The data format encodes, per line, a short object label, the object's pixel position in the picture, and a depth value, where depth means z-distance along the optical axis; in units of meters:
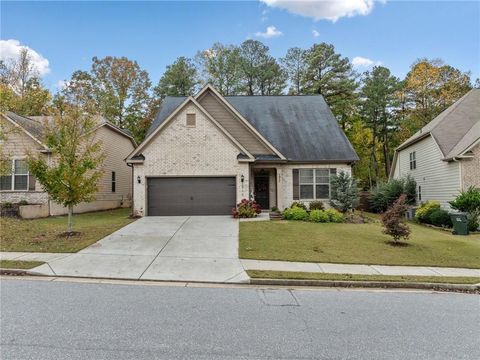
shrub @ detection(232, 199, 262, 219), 16.06
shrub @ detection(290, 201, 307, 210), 17.61
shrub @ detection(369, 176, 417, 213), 22.80
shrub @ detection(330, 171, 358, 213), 17.36
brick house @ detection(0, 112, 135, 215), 18.02
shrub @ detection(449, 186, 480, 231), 15.44
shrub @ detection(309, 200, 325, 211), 17.92
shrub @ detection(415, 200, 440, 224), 18.30
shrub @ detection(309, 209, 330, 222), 15.68
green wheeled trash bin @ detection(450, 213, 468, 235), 14.50
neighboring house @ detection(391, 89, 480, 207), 17.09
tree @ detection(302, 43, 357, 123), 35.31
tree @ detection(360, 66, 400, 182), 37.03
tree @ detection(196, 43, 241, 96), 37.94
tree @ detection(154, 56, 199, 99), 37.25
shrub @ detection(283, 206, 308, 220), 16.02
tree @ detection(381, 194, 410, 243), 10.90
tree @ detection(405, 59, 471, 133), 31.64
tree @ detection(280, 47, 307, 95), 37.62
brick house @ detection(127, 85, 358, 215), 16.91
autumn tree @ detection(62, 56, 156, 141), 34.47
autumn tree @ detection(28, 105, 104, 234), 11.13
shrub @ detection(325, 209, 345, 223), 15.81
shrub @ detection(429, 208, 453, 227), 16.77
